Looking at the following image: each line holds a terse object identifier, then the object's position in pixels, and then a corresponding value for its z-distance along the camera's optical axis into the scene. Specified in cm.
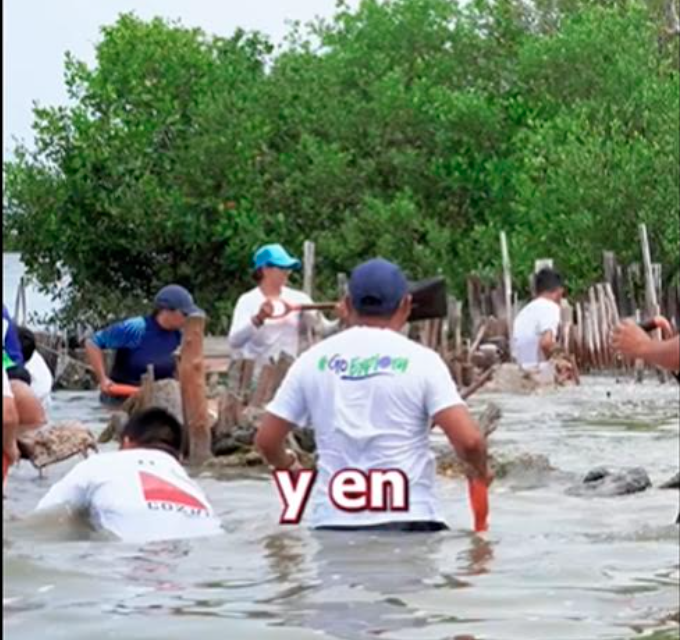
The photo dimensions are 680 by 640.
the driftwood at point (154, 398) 1429
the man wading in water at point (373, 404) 793
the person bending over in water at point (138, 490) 925
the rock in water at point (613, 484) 1255
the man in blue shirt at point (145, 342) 1407
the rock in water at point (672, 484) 1280
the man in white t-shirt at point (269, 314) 1412
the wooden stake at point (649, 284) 2555
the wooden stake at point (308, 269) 2427
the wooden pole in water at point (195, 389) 1446
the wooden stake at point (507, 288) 2842
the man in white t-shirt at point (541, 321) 1847
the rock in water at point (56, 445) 1336
